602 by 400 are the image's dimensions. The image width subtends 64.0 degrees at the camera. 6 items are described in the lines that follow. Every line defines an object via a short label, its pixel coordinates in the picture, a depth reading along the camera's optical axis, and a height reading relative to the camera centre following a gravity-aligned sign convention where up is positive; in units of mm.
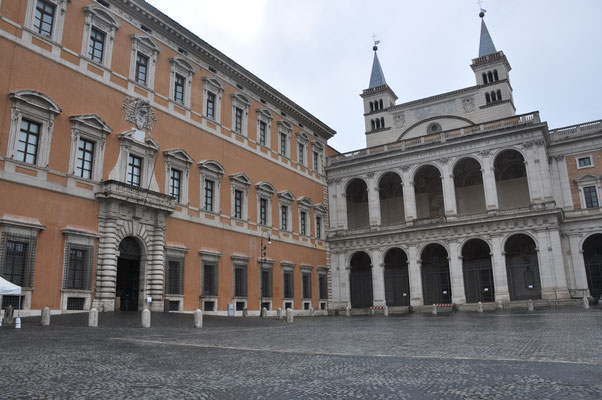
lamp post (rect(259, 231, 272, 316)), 28577 +2946
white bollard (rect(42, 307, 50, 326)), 15148 -132
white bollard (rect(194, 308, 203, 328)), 17062 -362
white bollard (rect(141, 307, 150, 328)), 15938 -285
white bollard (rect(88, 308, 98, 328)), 15305 -255
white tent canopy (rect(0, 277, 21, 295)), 14203 +708
